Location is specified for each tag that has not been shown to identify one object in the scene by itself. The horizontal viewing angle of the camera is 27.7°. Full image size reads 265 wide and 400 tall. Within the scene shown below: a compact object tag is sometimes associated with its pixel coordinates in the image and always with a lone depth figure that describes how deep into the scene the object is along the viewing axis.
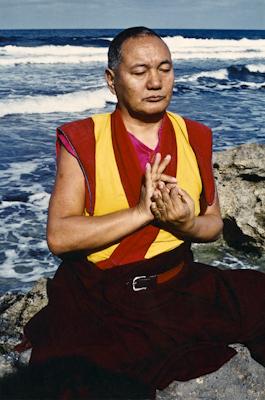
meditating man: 2.10
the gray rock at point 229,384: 2.16
